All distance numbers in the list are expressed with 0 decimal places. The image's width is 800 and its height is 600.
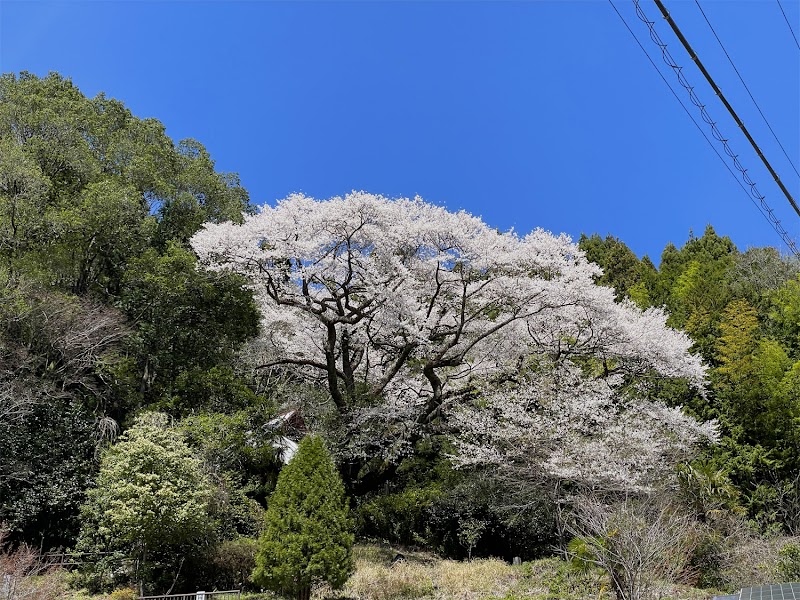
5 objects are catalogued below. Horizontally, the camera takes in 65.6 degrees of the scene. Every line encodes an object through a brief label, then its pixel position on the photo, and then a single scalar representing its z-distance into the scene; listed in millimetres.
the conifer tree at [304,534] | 9078
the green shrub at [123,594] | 9703
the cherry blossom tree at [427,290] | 13367
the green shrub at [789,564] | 9039
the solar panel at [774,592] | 5187
